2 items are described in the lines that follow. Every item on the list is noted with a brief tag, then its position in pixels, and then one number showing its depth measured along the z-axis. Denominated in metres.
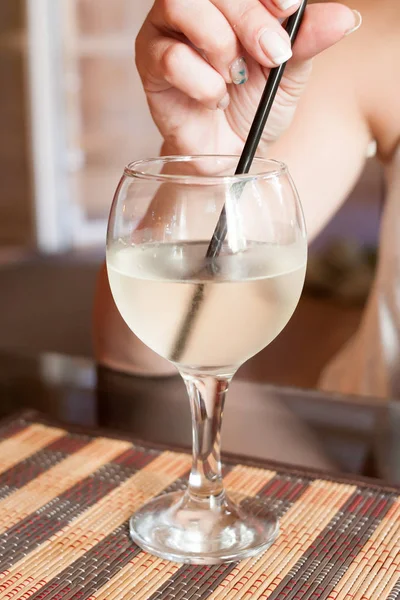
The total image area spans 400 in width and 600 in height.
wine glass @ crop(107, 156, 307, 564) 0.64
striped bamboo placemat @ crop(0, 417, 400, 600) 0.63
